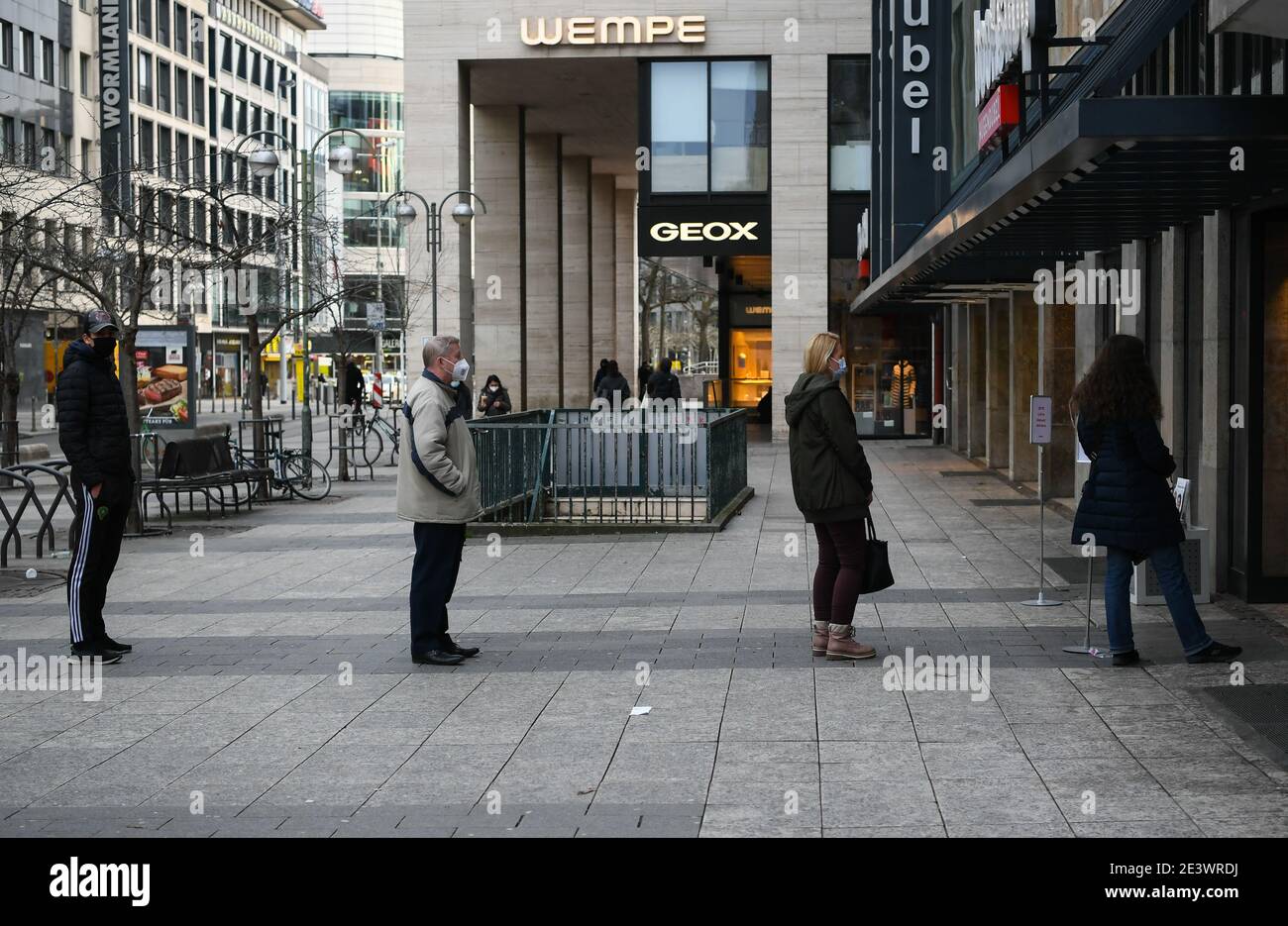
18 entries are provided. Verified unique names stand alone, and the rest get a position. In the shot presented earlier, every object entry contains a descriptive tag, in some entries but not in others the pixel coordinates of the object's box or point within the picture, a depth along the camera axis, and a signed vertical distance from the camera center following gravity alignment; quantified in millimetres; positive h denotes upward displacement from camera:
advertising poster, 24453 +277
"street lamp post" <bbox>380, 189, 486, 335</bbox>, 35344 +3847
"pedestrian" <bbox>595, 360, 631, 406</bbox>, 35875 +151
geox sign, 36781 +3623
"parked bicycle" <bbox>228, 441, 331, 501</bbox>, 21812 -1096
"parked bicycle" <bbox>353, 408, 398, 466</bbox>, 29066 -673
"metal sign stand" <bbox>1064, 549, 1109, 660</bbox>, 9445 -1498
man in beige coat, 9523 -542
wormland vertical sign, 65750 +13693
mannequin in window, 36906 +232
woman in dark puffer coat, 9086 -581
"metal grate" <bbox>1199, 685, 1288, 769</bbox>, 7258 -1531
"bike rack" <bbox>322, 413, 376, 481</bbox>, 26578 -833
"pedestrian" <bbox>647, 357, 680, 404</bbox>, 35344 +204
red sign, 14703 +2536
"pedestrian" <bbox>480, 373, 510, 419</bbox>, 32719 -111
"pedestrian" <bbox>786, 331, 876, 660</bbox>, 9328 -483
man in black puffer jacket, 9922 -441
